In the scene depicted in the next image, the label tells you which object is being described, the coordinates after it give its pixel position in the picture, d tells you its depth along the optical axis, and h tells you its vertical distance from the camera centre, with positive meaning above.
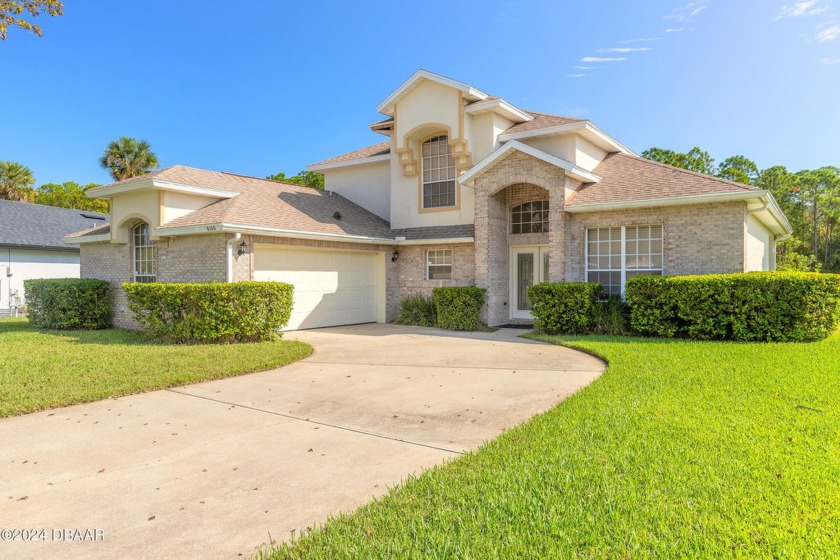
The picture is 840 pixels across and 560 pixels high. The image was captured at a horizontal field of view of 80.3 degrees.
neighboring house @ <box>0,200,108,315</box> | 22.55 +1.26
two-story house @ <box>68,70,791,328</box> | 12.89 +1.55
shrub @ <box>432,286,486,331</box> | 14.70 -1.01
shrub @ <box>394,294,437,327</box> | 16.02 -1.26
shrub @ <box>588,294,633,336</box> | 12.41 -1.13
